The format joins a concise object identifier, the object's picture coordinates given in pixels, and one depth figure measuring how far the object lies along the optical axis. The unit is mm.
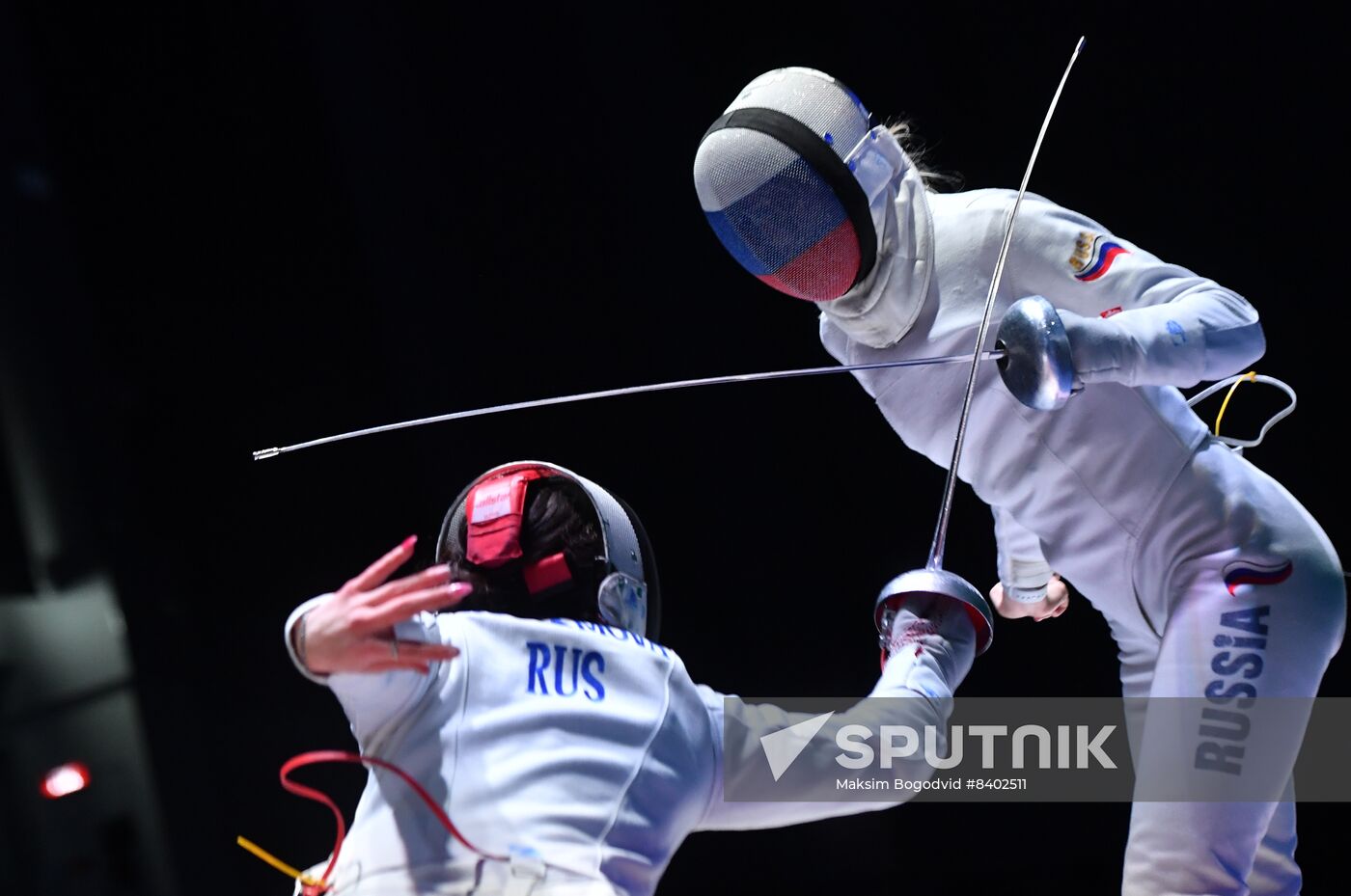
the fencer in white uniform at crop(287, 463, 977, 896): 7766
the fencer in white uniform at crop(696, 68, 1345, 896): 7917
